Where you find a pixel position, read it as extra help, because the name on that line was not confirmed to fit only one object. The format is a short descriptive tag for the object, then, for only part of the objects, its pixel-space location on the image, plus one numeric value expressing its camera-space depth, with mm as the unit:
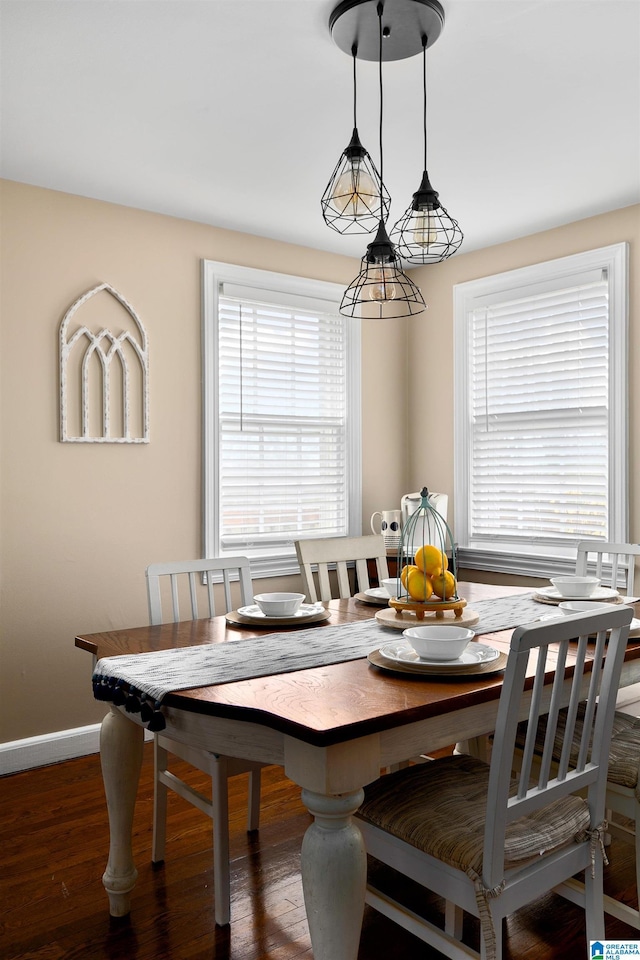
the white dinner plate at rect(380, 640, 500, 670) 1755
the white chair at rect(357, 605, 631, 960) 1493
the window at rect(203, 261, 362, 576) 3898
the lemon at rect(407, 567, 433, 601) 2197
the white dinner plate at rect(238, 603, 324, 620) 2373
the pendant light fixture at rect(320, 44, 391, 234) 2076
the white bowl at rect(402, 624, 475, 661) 1766
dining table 1444
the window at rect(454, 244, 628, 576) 3693
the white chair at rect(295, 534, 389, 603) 2996
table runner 1712
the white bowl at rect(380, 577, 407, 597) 2648
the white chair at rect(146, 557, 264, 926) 2072
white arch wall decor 3373
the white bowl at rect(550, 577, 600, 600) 2547
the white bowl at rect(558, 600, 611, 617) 2283
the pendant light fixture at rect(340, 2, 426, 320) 2195
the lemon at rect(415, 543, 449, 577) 2172
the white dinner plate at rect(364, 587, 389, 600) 2691
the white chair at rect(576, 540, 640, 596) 2985
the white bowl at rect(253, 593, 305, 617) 2375
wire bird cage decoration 2186
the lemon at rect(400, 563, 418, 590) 2245
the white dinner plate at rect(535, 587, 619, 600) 2545
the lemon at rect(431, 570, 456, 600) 2203
